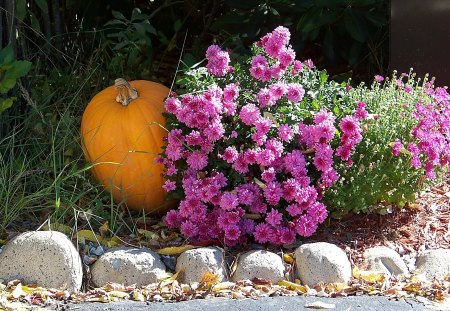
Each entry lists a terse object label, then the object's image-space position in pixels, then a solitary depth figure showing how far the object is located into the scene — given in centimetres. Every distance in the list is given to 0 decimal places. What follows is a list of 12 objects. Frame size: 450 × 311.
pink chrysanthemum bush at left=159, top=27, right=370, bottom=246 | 627
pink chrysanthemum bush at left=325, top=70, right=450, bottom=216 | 642
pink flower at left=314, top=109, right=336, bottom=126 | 632
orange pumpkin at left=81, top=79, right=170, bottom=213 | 692
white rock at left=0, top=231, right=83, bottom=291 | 590
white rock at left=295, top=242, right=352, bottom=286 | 587
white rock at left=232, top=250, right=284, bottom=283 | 590
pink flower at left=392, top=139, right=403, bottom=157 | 639
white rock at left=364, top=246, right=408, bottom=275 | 614
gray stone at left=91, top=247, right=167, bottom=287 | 596
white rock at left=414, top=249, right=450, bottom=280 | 612
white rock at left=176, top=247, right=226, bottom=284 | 594
